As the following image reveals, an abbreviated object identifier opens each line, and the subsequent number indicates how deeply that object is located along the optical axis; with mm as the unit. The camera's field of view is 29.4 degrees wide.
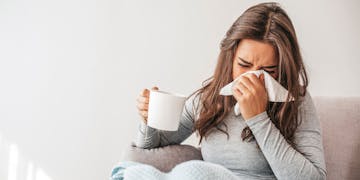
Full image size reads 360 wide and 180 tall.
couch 1754
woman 1587
